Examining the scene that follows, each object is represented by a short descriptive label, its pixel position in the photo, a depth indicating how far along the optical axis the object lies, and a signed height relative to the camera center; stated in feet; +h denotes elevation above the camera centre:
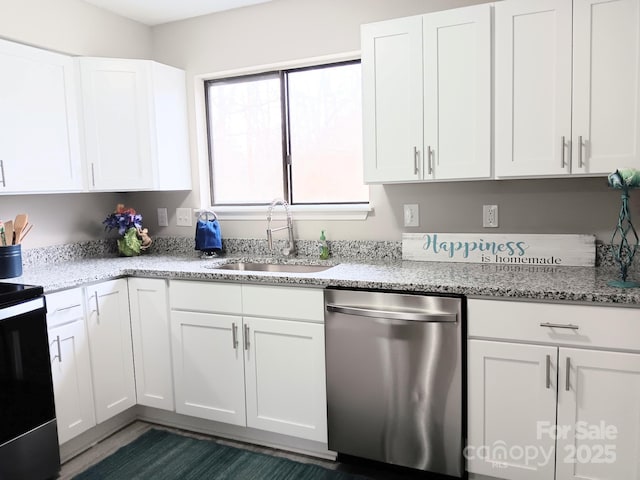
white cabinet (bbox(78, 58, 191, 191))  9.27 +1.48
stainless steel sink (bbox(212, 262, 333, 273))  9.14 -1.30
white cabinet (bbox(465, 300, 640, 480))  5.98 -2.51
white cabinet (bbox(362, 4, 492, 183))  7.20 +1.42
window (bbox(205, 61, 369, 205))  9.57 +1.21
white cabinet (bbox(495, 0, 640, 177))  6.49 +1.36
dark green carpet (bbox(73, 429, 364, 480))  7.50 -4.08
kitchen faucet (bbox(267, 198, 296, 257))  9.48 -0.60
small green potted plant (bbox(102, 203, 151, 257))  10.28 -0.53
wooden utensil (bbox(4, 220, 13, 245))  8.30 -0.43
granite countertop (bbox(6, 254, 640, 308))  6.23 -1.20
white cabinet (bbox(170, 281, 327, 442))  7.67 -2.53
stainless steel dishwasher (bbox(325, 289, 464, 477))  6.72 -2.54
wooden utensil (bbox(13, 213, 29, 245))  8.36 -0.33
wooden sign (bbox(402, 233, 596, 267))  7.75 -0.93
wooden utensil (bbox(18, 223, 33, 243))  8.55 -0.44
